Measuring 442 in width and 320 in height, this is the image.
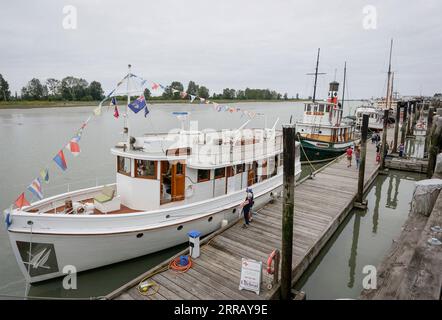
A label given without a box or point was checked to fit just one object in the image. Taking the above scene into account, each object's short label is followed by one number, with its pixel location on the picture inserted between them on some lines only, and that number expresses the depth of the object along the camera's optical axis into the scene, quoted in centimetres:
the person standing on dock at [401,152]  2219
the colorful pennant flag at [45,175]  738
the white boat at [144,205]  736
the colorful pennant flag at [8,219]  690
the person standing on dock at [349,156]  1877
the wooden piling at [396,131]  2365
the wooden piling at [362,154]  1334
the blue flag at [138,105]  877
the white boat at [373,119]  3856
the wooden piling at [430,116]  2135
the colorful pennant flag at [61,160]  761
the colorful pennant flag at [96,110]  820
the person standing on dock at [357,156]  1838
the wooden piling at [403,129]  2718
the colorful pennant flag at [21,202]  708
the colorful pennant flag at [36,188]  725
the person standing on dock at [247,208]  946
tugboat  2314
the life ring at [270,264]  675
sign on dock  646
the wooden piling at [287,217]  660
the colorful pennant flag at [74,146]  783
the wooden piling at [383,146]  1927
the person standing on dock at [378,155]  2053
